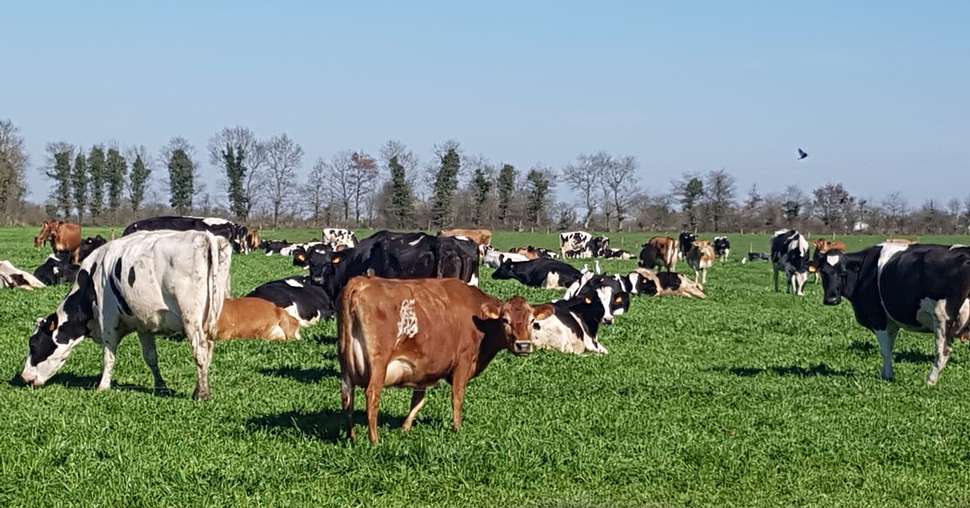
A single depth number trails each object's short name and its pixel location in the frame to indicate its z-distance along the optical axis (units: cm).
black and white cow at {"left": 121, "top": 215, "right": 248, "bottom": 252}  3312
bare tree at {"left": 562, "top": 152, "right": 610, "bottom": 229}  12369
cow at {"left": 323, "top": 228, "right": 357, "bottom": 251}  5791
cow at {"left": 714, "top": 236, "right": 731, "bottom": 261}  6069
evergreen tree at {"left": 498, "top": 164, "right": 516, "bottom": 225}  11362
